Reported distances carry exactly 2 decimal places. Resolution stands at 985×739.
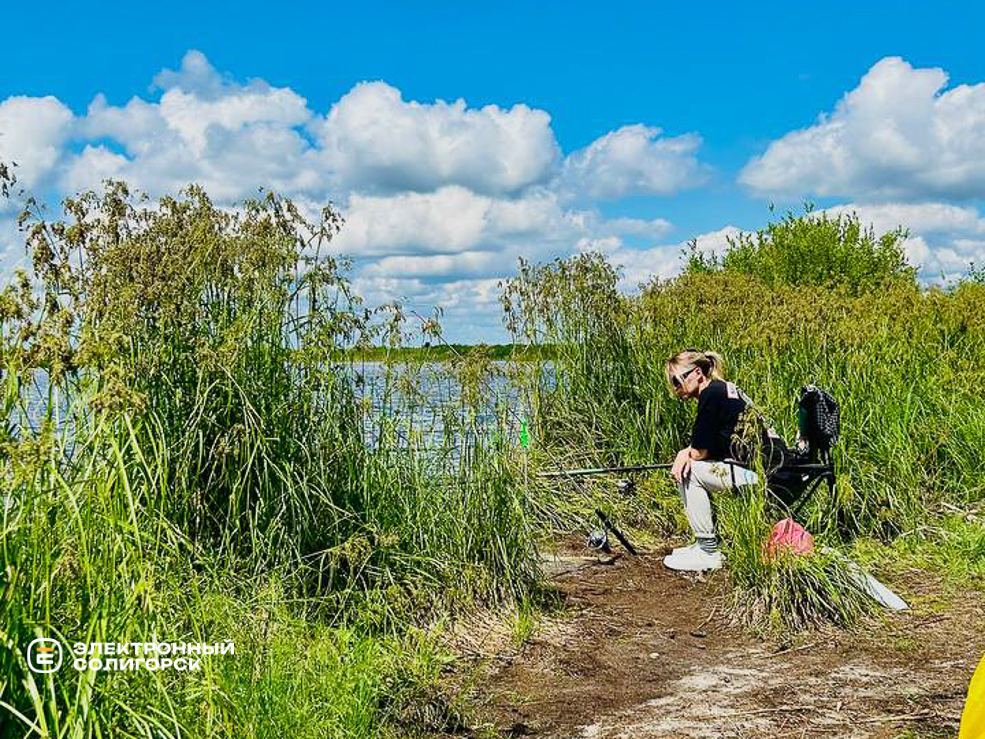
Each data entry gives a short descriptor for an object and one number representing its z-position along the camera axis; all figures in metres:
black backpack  6.40
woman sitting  6.66
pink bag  5.50
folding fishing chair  6.32
